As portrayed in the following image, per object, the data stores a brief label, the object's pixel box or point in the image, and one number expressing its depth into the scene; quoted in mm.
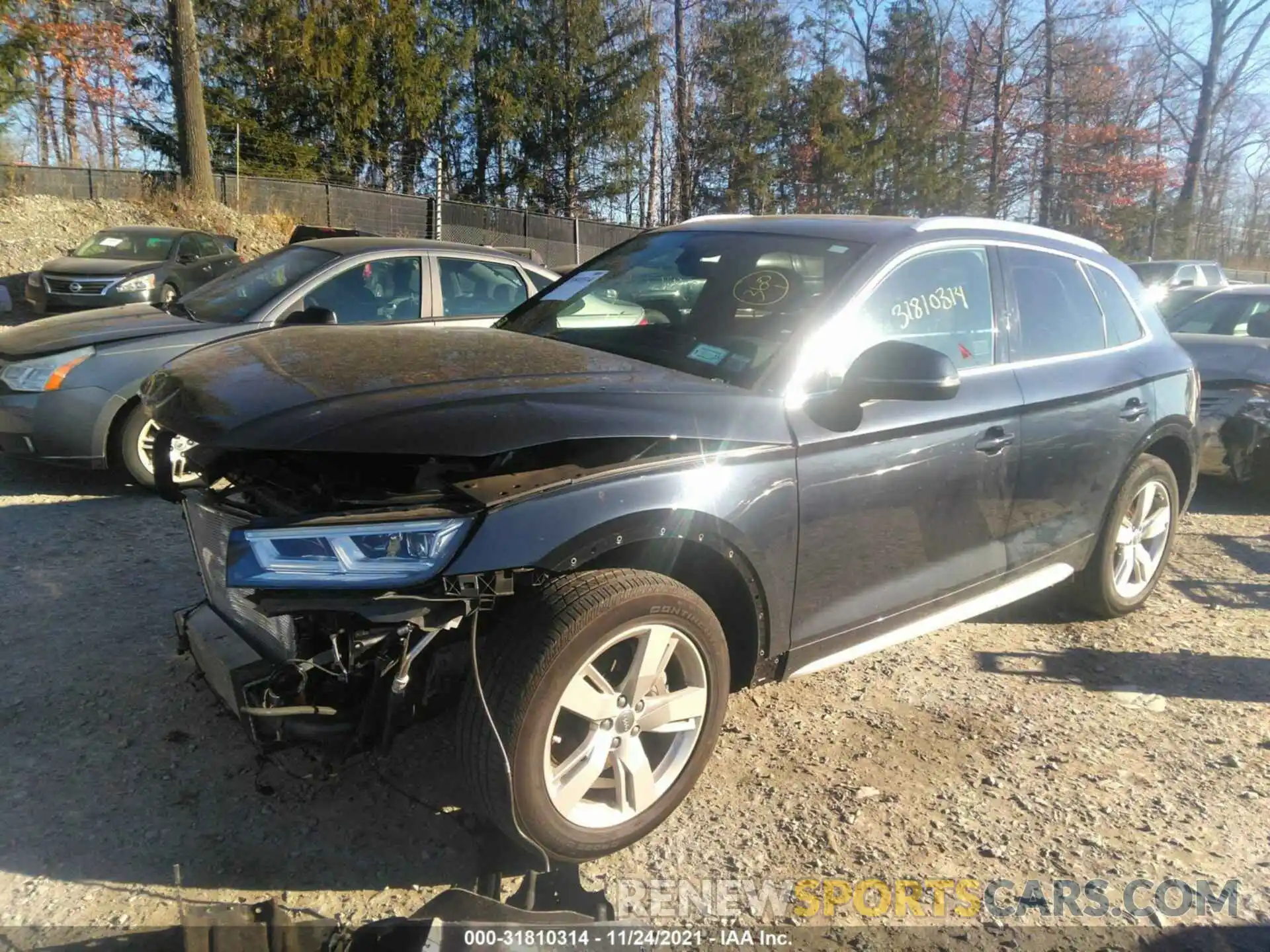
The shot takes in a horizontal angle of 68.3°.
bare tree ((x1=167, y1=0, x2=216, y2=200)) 19500
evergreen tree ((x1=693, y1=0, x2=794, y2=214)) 33312
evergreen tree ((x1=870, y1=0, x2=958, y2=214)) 34281
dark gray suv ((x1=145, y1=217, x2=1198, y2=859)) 2350
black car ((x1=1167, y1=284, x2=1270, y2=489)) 6512
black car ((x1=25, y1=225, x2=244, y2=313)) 13656
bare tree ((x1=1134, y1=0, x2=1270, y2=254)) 31266
